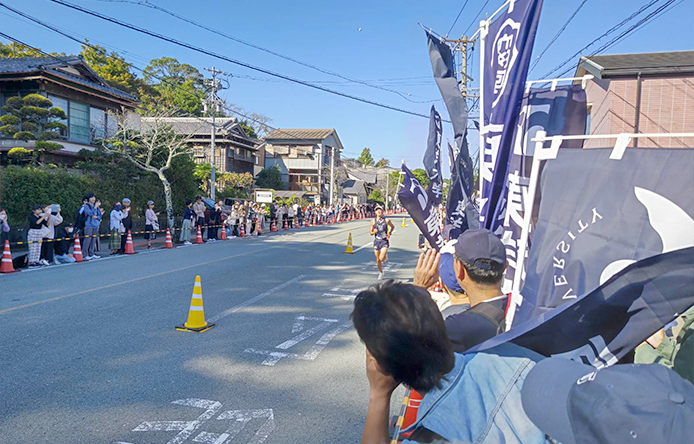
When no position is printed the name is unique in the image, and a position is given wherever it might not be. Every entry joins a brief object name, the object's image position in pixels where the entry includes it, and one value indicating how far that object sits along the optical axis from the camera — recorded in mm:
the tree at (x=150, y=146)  21297
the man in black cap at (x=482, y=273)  2475
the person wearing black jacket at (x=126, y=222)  16050
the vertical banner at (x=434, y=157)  6706
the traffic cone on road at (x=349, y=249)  16422
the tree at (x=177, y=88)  46438
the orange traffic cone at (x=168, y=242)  17828
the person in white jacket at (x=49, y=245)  12609
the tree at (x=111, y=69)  37000
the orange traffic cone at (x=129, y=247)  15456
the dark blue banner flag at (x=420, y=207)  5148
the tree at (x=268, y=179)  51750
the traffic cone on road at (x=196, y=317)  6586
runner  11664
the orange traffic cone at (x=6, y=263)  11039
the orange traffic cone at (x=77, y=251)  13359
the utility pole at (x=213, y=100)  27359
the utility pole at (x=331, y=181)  52769
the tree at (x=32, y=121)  19000
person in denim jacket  1313
